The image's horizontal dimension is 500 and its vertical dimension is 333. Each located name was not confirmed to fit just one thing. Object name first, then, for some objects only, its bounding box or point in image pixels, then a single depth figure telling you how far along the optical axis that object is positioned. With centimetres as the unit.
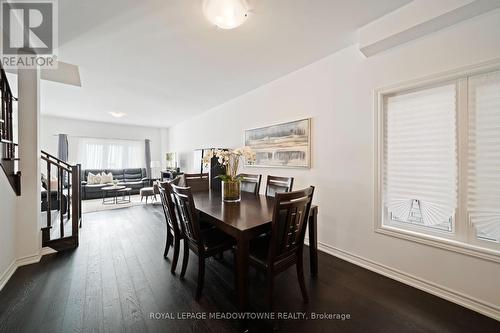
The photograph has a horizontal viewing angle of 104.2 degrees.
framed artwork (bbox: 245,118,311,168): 282
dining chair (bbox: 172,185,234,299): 164
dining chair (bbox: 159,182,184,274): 201
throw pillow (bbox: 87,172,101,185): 628
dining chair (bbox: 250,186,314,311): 142
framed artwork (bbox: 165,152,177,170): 750
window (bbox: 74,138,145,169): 684
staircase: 251
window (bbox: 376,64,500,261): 157
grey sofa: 607
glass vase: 222
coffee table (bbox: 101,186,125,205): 553
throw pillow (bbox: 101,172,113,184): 642
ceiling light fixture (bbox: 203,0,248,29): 159
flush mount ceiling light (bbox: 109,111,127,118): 513
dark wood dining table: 142
